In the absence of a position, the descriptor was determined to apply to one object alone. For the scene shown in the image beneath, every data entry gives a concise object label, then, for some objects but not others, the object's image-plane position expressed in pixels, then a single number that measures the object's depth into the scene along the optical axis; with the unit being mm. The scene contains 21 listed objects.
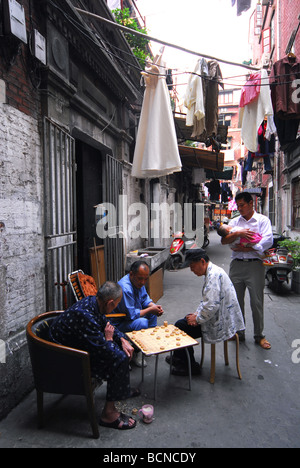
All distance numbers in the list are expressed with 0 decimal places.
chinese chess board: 2622
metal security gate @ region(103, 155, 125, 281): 5559
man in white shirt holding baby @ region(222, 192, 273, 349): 3910
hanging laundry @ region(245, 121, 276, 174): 7000
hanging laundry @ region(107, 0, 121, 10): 7613
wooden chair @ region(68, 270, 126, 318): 3775
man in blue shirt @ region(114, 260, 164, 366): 3287
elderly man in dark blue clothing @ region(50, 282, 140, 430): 2342
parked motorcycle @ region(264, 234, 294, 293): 6701
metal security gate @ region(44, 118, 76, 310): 3383
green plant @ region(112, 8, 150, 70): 6672
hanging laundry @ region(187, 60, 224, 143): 5281
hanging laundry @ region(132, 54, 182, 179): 4590
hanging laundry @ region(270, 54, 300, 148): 5250
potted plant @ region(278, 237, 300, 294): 6473
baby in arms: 3850
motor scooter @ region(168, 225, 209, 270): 10211
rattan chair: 2211
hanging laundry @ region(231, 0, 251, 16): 5234
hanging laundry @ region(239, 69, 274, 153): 4793
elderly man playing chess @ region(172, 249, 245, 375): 2969
